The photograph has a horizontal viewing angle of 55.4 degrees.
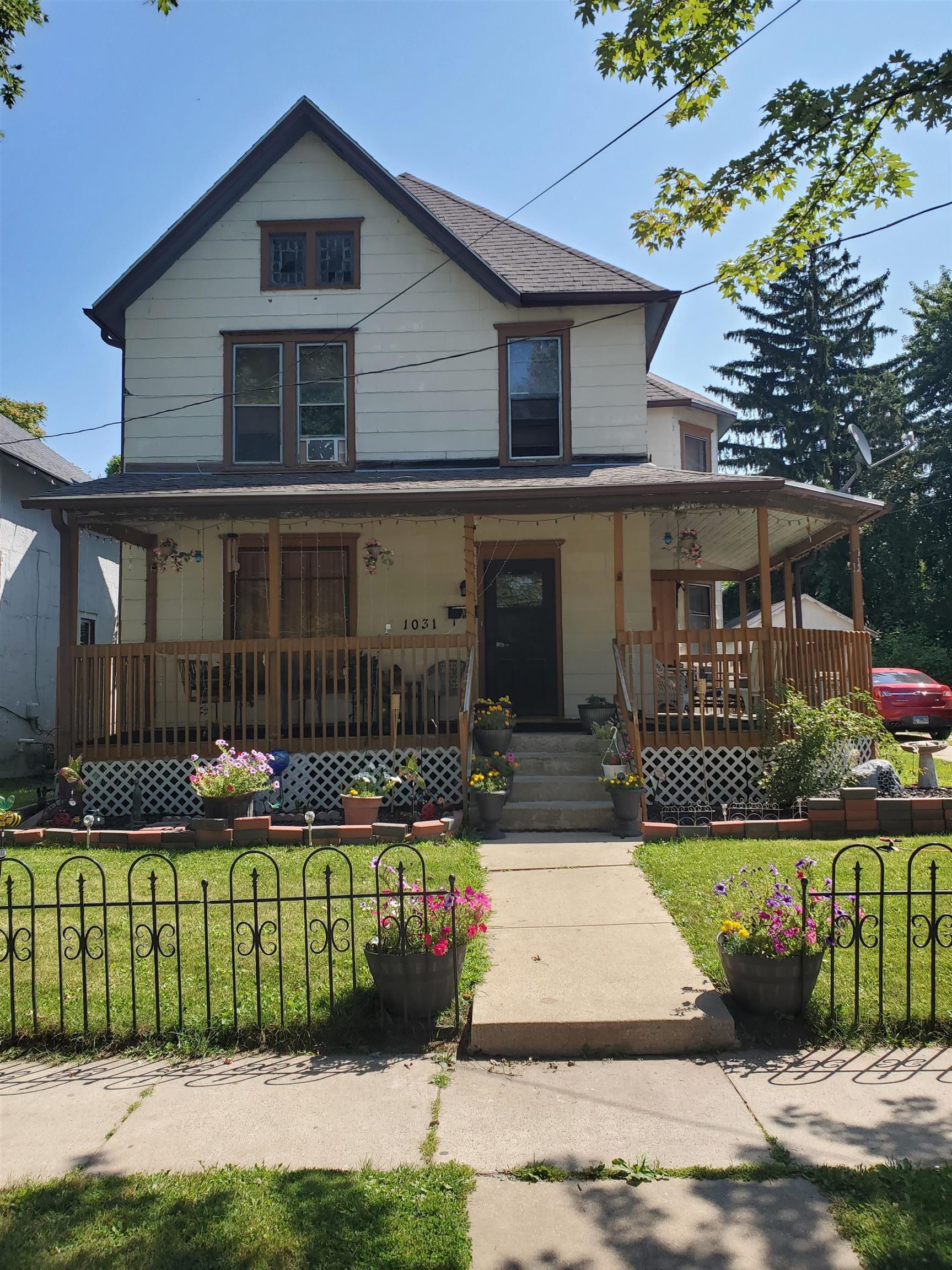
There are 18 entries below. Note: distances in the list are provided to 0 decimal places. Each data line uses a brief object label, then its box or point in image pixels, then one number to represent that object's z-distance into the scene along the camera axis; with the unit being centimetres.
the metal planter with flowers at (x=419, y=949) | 484
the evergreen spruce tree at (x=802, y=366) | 3956
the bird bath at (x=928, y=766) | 1003
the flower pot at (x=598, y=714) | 1190
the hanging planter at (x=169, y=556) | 1313
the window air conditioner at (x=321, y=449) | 1329
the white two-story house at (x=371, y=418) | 1309
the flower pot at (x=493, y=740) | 1086
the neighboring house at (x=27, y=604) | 1666
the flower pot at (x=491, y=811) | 952
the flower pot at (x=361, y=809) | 933
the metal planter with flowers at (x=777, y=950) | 482
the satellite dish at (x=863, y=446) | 1659
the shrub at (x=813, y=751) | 940
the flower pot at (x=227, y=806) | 912
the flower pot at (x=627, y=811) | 947
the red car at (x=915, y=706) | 1716
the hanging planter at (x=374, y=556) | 1294
